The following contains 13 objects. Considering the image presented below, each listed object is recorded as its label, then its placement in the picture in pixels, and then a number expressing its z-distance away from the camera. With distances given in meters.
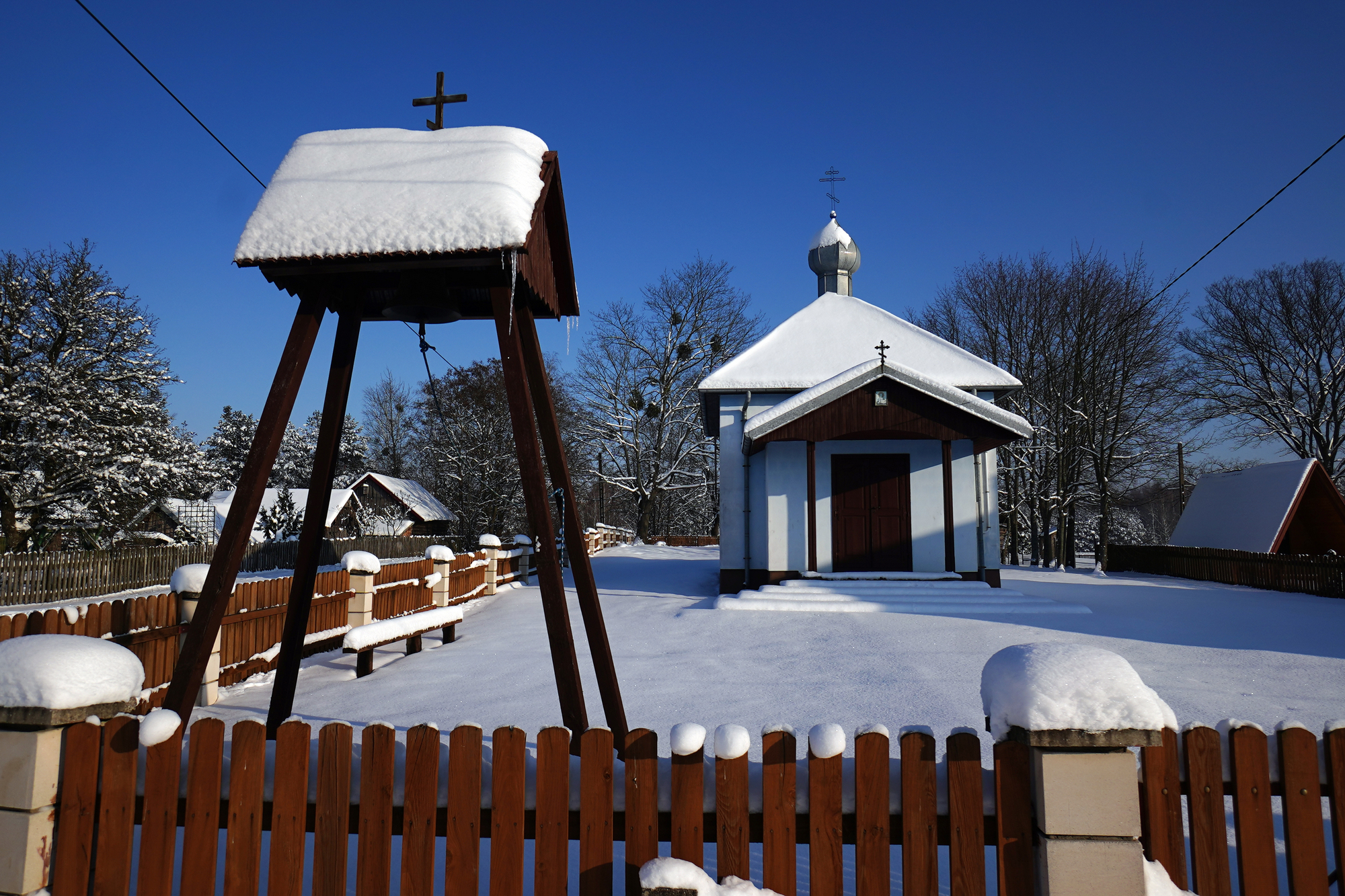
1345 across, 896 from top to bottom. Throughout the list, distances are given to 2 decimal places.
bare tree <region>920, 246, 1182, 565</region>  26.58
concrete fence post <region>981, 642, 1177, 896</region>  2.23
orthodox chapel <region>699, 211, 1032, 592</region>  13.21
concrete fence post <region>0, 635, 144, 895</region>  2.50
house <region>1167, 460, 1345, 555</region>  17.33
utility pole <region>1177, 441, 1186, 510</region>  25.55
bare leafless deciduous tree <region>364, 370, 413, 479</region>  53.12
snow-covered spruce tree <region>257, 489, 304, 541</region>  28.59
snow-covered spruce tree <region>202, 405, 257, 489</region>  53.08
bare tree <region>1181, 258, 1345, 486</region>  27.36
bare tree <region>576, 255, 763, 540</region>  35.56
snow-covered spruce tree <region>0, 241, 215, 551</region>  21.83
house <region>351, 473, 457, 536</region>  37.12
